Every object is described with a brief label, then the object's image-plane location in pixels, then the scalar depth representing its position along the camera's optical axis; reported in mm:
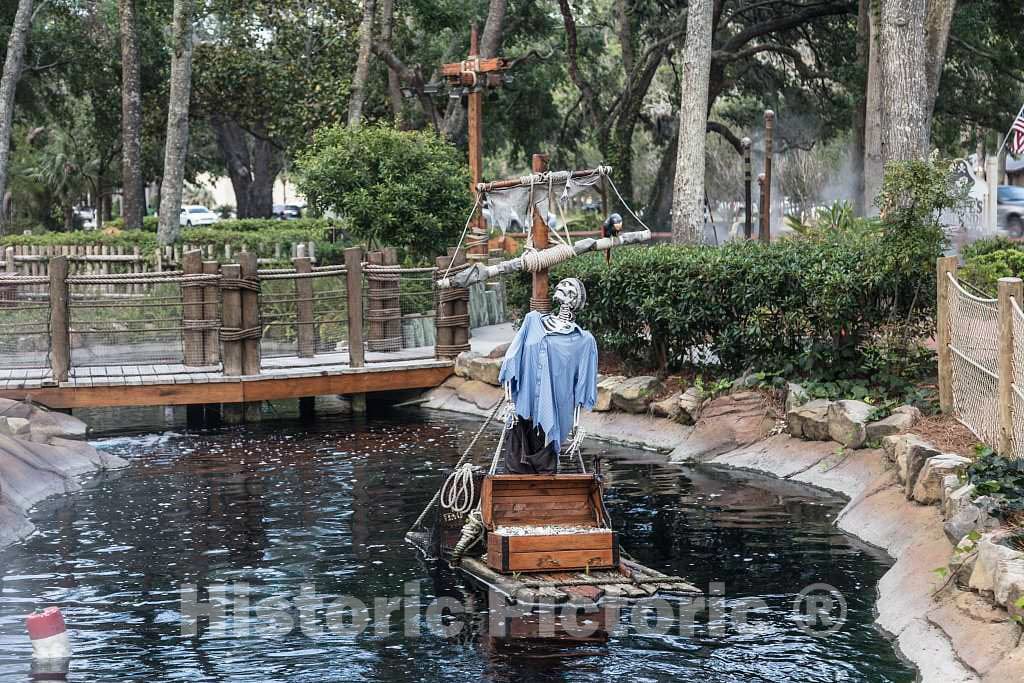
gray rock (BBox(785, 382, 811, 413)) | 15490
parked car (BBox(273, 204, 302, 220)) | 65181
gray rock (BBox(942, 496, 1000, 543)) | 9486
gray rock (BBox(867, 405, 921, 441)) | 13889
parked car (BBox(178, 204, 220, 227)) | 59469
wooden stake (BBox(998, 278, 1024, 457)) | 10742
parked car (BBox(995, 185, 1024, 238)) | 34125
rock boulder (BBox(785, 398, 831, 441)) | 14977
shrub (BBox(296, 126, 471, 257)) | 23172
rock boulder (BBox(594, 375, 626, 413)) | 18109
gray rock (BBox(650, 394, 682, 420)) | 17125
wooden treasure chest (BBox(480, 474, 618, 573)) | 10297
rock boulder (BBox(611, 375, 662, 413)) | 17703
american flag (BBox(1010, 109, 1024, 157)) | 20850
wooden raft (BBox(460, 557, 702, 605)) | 9852
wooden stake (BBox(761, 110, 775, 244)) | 27295
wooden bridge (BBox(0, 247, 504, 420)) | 18875
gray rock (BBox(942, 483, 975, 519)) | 10062
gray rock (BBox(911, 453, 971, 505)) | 11164
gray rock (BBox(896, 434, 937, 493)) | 11867
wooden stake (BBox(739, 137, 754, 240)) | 28891
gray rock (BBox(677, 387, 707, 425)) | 16812
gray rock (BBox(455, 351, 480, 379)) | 20641
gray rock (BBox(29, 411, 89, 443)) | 16842
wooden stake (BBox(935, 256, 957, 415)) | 13852
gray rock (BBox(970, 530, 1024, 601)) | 8461
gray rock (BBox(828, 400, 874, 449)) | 14352
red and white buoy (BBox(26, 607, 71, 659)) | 8609
